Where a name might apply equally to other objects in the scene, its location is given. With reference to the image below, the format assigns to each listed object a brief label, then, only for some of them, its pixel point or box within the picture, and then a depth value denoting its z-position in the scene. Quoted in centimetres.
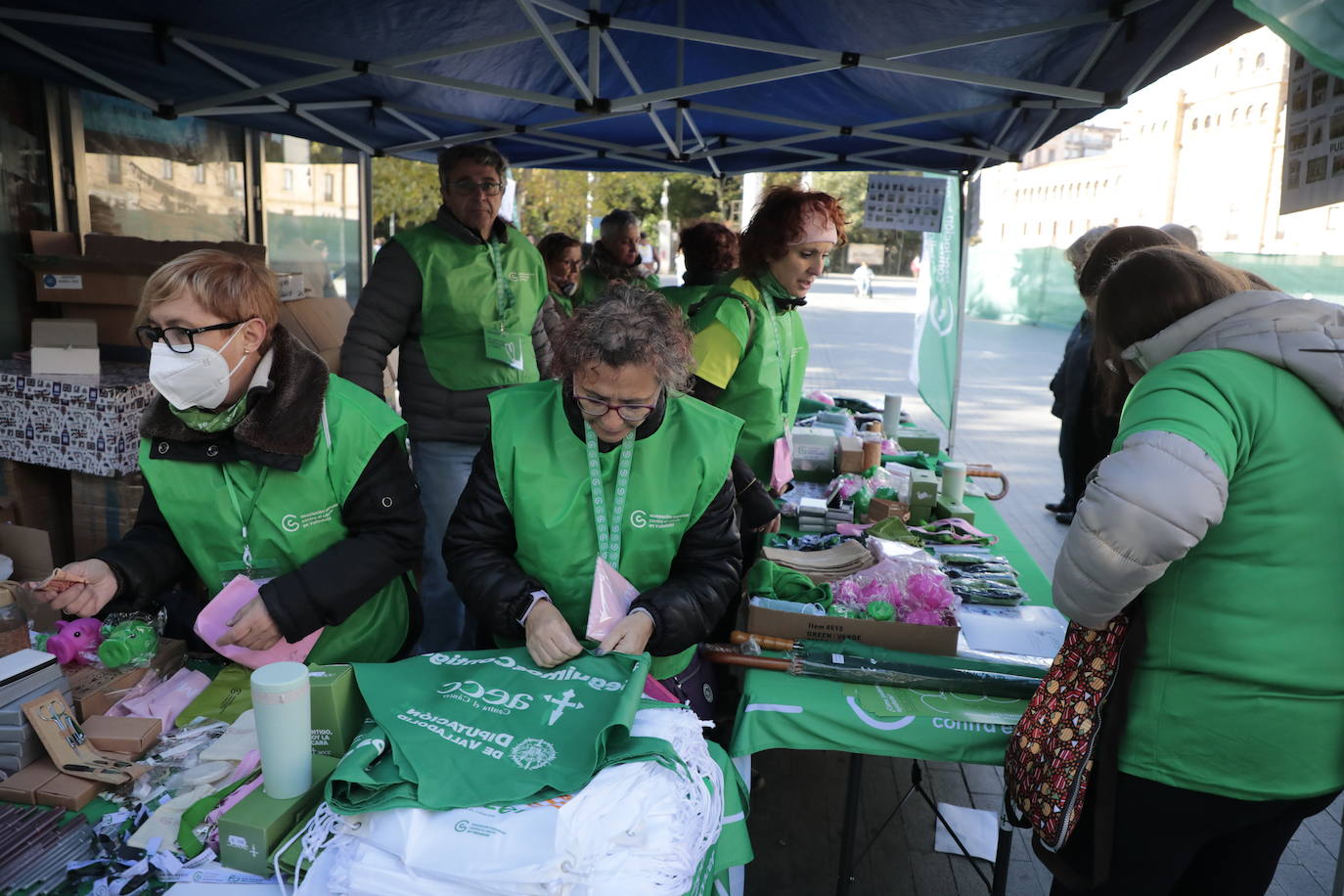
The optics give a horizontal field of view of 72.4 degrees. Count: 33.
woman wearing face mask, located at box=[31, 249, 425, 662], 193
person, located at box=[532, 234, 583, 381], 643
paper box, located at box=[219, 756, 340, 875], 138
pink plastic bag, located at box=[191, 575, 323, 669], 193
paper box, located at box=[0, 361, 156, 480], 357
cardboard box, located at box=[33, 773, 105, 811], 155
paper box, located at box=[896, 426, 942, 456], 463
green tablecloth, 206
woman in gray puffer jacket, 149
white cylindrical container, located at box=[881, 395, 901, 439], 491
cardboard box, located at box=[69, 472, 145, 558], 369
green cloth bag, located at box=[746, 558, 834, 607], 262
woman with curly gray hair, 203
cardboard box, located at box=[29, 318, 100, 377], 365
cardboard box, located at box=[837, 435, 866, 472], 390
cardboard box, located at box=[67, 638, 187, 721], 182
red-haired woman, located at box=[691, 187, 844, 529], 313
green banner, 632
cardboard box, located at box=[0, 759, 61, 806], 155
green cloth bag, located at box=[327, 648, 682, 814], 140
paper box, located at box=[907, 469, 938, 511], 351
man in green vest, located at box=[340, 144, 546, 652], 340
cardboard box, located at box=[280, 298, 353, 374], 484
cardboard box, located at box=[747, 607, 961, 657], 240
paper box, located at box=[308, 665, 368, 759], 155
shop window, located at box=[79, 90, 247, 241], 470
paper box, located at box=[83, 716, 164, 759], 170
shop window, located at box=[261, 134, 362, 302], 650
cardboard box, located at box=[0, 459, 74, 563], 369
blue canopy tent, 329
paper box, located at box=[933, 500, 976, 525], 352
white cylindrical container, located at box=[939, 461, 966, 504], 365
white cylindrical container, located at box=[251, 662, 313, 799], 140
